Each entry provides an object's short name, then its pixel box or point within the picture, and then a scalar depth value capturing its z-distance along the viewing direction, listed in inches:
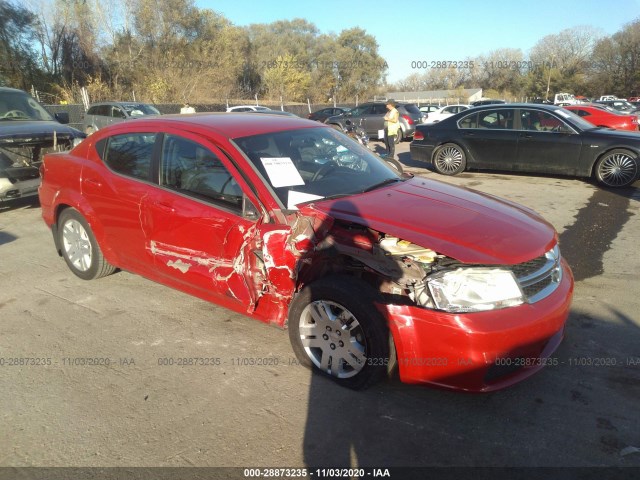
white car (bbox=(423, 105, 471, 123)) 956.6
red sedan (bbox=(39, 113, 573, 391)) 101.4
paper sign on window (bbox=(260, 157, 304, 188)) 128.4
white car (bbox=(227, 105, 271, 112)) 839.1
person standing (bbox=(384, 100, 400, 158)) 466.3
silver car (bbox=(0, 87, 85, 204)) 275.9
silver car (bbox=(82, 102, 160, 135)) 655.1
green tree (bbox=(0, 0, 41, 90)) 1126.4
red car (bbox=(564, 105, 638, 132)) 569.6
